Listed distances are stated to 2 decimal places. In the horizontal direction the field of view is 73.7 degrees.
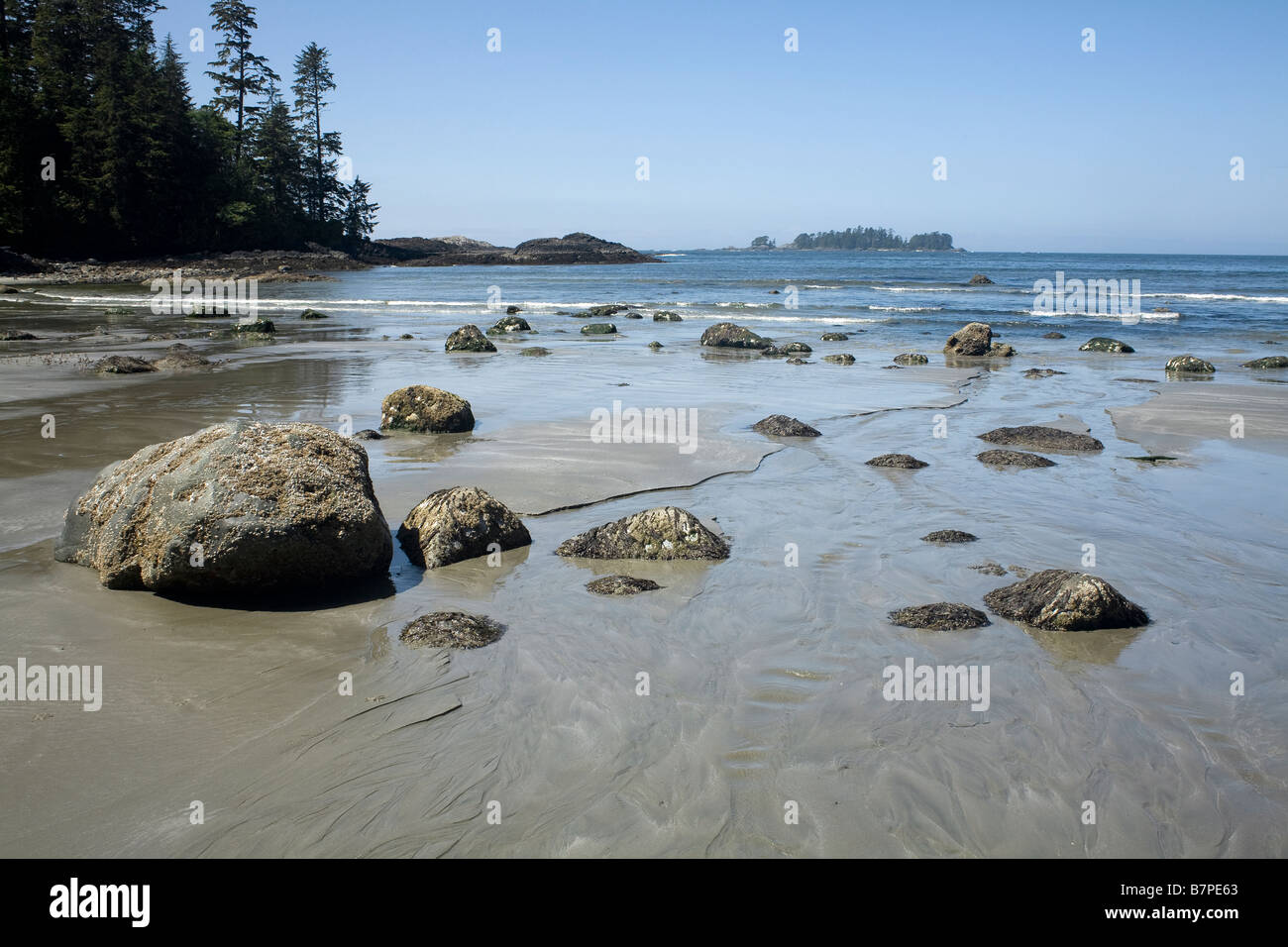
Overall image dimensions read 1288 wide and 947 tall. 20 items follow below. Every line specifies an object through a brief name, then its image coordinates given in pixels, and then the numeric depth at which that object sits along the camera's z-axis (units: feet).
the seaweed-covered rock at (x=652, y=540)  20.97
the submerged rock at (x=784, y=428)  35.45
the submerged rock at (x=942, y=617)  17.17
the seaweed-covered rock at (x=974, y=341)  69.36
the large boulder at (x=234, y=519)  17.52
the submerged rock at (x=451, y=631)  16.20
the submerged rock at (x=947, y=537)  22.27
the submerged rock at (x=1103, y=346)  71.67
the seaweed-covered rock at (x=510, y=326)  78.95
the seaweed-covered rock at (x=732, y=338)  70.44
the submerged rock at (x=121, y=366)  47.29
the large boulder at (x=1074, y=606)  17.08
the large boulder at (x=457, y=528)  20.63
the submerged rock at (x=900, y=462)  30.12
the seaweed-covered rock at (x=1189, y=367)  58.44
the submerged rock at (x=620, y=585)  18.81
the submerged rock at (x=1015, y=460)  30.86
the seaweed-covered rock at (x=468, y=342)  64.18
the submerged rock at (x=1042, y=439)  33.73
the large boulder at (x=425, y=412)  34.50
